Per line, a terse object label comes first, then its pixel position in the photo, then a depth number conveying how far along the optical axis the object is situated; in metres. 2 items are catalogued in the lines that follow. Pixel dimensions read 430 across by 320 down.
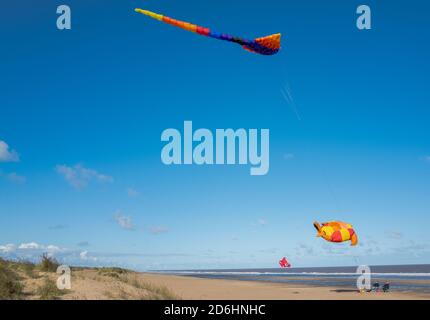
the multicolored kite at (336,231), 29.61
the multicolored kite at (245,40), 30.81
